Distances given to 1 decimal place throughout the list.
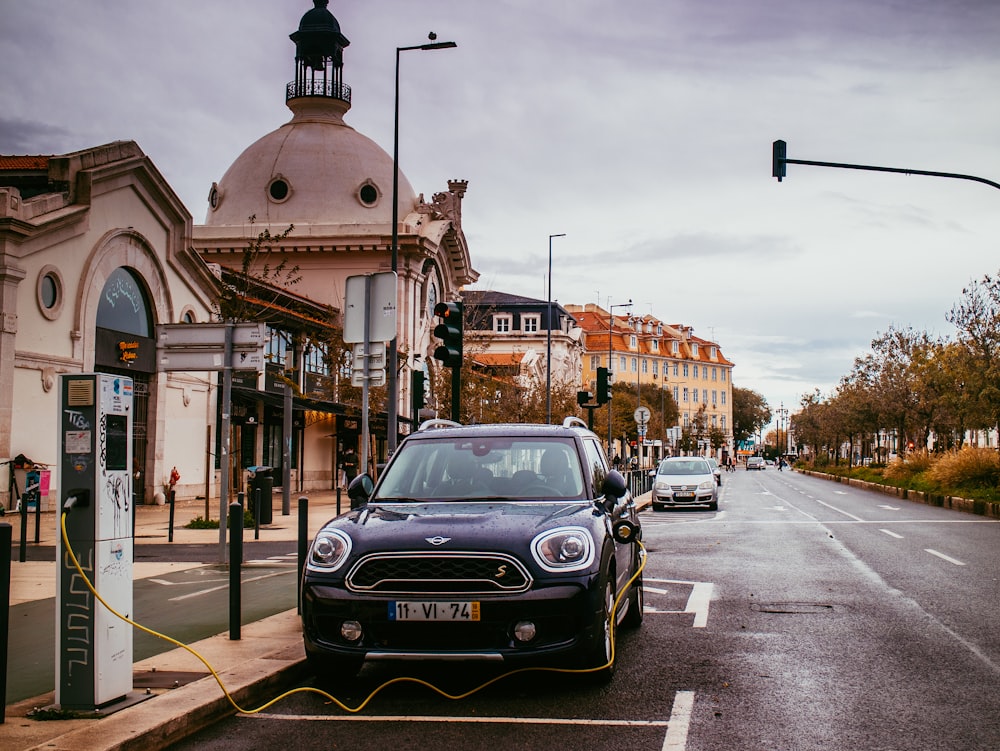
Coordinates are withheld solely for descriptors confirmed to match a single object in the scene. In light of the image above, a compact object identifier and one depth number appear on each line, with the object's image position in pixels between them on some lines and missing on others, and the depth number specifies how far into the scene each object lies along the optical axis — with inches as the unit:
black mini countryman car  253.4
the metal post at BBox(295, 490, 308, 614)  360.2
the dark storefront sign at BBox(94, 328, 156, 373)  1063.6
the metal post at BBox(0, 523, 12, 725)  211.2
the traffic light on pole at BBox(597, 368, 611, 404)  1003.9
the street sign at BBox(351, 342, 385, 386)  467.9
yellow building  5049.2
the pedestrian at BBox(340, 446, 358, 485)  1593.3
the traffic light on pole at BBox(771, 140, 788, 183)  751.7
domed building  2031.3
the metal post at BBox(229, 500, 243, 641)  313.6
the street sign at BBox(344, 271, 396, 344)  451.2
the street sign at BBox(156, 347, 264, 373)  490.3
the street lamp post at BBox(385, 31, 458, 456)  606.0
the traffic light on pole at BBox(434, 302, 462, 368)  527.2
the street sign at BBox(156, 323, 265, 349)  494.9
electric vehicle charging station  227.0
